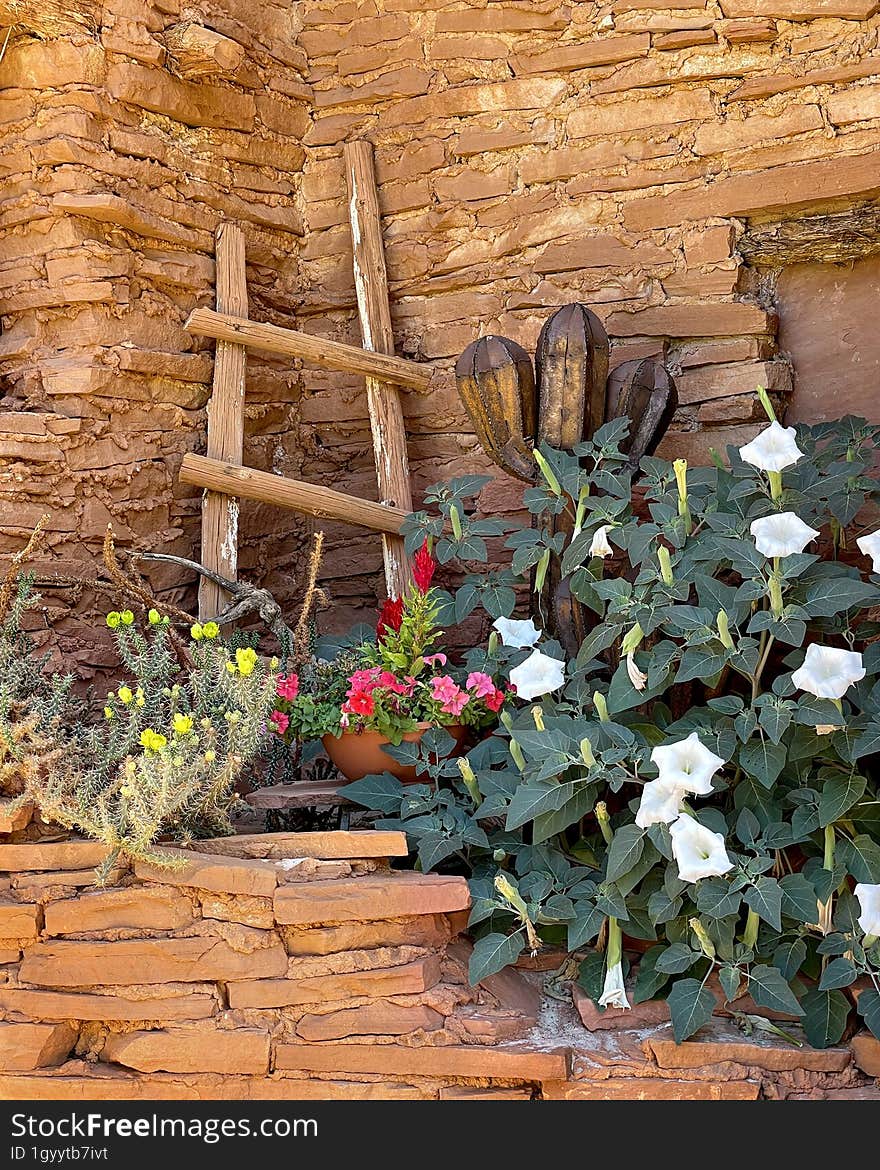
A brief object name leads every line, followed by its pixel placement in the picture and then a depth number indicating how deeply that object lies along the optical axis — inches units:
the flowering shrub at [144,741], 91.0
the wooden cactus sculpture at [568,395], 110.3
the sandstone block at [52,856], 93.6
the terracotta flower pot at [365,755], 105.9
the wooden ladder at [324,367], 130.0
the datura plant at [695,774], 85.7
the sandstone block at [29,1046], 90.0
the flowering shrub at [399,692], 104.3
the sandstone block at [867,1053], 85.9
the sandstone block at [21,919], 92.3
